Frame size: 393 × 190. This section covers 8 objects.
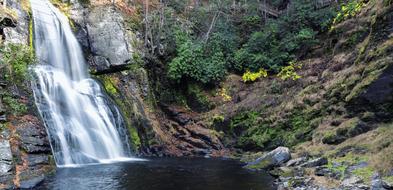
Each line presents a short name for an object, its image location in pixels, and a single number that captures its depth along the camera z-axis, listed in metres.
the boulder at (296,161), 14.20
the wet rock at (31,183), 11.60
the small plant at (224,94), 24.52
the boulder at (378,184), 9.24
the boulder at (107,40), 23.22
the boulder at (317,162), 12.76
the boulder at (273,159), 15.25
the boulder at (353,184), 9.83
